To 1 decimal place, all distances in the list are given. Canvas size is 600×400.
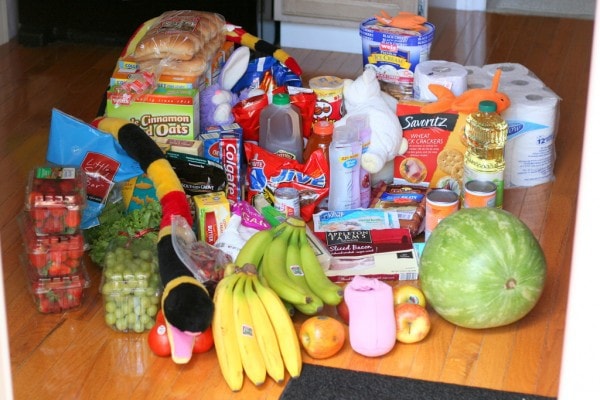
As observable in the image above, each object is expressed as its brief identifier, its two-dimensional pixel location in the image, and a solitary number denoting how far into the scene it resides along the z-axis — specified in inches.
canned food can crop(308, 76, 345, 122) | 118.0
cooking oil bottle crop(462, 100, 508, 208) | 104.3
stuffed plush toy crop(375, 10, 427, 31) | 125.3
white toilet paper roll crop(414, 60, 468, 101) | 115.8
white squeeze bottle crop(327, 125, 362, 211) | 108.7
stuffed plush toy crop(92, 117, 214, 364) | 80.8
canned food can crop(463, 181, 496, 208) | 100.2
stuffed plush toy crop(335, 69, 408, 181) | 111.9
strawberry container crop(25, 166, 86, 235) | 91.7
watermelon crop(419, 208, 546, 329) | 85.3
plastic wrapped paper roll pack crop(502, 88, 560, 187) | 115.2
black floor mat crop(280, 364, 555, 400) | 81.4
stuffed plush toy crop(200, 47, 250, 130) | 119.4
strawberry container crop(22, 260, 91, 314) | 92.6
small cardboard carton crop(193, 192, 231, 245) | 103.7
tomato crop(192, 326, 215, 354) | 86.2
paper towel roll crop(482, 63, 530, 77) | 126.6
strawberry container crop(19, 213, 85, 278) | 91.4
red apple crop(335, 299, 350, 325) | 90.0
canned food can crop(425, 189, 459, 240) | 101.0
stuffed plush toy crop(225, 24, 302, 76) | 130.3
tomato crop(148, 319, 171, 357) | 86.4
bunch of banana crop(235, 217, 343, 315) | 88.8
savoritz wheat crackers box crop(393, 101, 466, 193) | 113.0
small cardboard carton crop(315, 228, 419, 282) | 98.6
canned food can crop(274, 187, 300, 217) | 108.3
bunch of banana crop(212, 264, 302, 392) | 82.7
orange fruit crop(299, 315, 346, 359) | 85.1
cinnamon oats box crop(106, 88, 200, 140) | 114.3
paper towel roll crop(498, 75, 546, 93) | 121.3
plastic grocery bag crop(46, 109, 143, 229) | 106.3
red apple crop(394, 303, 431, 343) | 87.8
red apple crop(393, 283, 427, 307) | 91.2
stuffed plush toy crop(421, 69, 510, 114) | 112.5
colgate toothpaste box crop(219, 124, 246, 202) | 112.7
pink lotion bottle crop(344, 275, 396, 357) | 84.8
